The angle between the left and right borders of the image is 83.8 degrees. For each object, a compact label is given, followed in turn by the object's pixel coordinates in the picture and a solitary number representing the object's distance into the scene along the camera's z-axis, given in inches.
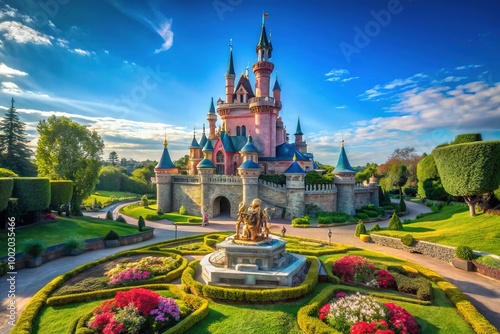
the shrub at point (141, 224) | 1037.4
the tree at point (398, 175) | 2066.9
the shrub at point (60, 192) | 1087.6
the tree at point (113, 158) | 5132.9
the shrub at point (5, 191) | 776.9
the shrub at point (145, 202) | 1833.8
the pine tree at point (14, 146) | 1707.7
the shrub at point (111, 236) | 878.7
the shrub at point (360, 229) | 1000.2
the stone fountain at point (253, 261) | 478.0
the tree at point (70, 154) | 1247.5
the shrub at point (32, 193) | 894.4
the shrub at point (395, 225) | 986.7
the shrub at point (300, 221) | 1203.4
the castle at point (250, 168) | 1379.2
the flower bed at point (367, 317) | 345.7
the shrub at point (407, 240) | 813.9
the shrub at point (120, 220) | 1222.3
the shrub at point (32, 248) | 665.0
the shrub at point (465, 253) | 653.9
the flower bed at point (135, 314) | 347.9
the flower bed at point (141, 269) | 514.9
